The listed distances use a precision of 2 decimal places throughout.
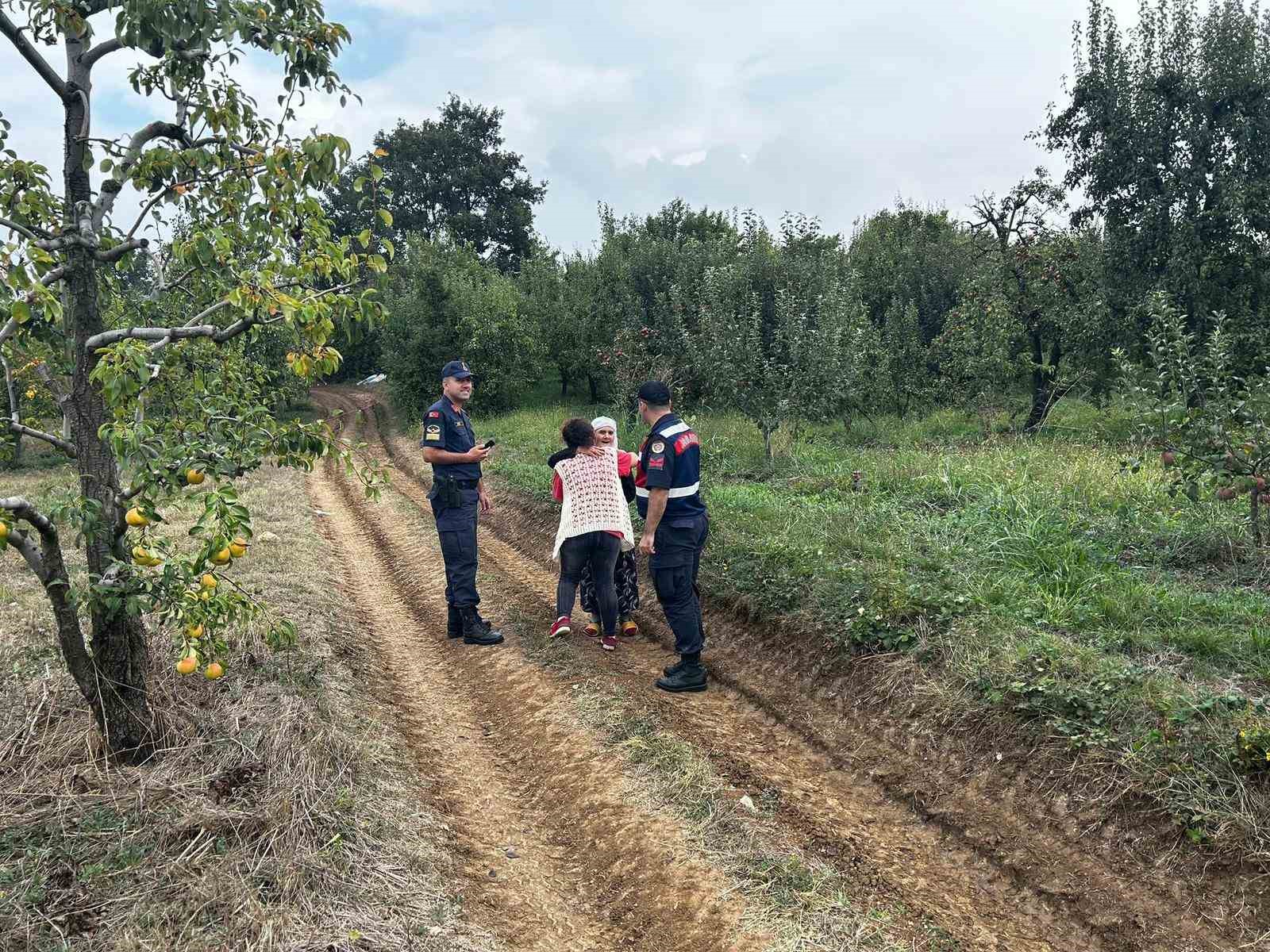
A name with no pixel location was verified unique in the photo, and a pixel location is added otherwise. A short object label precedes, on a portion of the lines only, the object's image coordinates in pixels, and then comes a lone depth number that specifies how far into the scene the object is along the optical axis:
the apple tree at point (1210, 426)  6.16
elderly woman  7.16
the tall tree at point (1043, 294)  15.77
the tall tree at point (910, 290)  16.94
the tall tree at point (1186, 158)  13.64
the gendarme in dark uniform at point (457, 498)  6.99
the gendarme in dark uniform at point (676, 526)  5.78
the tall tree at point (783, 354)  13.01
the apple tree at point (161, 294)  3.18
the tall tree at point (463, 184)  48.44
